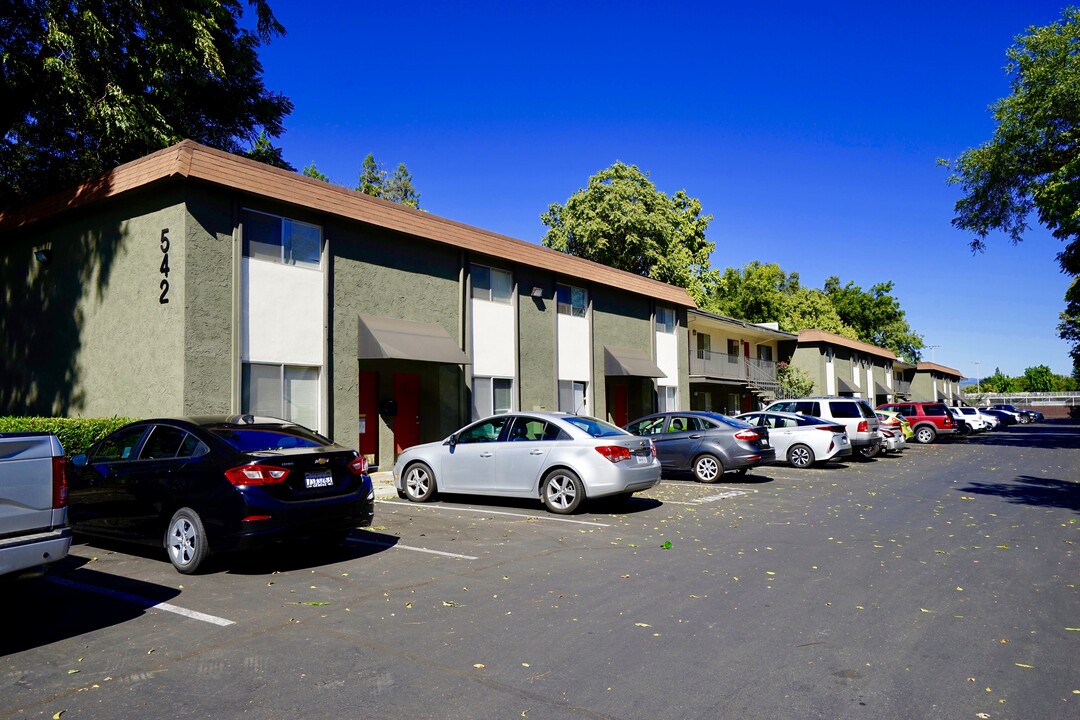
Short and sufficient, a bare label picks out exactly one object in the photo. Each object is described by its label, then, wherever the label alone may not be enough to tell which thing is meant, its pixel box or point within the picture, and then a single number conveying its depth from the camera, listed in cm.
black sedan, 705
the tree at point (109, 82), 1898
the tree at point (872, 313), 7506
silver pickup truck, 505
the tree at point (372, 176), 5600
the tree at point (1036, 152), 2425
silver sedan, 1087
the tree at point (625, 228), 4122
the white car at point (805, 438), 1948
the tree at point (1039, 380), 12750
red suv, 3416
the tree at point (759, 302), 5809
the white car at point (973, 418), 4031
